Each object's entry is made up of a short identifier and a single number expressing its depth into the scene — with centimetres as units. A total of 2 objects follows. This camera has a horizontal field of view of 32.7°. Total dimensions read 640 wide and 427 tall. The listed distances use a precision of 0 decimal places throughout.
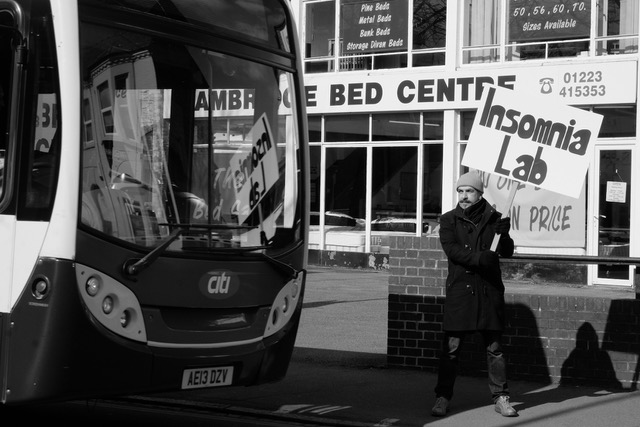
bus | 602
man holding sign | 798
